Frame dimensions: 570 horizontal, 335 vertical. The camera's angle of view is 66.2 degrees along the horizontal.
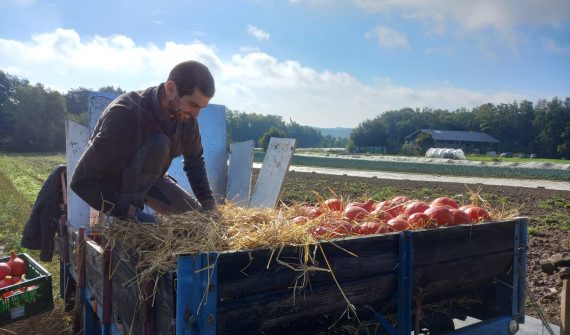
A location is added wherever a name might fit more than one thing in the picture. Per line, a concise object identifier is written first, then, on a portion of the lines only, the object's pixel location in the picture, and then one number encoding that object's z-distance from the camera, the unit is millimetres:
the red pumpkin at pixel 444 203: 2926
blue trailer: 1609
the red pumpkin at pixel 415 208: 2758
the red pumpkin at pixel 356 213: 2580
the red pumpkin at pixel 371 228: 2307
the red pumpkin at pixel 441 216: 2512
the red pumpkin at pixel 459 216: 2592
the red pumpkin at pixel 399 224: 2363
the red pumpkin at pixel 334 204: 2934
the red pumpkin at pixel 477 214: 2773
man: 2702
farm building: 91125
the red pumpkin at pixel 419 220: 2423
